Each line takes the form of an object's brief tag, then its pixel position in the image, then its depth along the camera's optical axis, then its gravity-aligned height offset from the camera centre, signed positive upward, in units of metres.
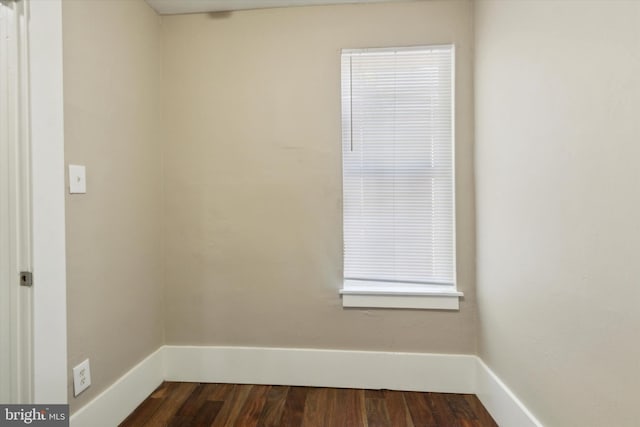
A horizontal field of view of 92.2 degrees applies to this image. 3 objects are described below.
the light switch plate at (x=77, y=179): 1.31 +0.15
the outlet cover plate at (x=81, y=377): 1.33 -0.73
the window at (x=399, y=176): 1.85 +0.21
